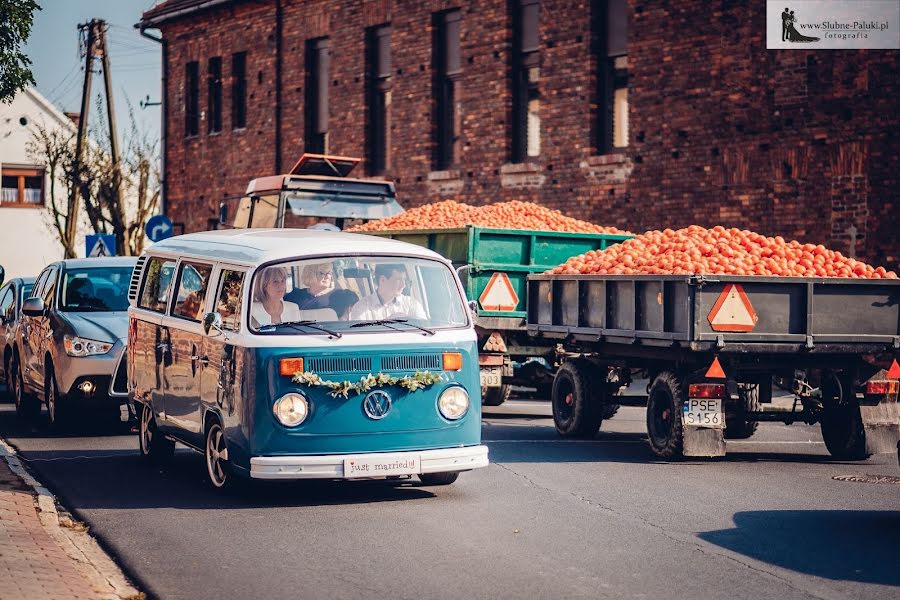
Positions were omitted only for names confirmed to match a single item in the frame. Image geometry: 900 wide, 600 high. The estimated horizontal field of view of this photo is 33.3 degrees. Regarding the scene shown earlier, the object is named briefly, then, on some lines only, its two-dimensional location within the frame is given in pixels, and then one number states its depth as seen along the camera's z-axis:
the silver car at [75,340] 14.99
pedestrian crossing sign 32.16
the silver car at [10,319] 18.12
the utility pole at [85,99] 47.97
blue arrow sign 30.39
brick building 21.66
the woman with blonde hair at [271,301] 10.48
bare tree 46.25
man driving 10.70
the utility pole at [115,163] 45.62
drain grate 11.85
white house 62.09
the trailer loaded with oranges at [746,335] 12.46
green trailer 17.23
